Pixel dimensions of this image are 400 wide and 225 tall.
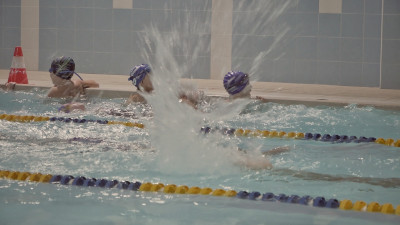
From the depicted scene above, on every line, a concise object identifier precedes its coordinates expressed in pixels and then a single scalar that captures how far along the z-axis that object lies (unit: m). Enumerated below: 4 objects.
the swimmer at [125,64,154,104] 11.37
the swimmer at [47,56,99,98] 12.52
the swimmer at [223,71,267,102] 11.33
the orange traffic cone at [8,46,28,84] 15.37
